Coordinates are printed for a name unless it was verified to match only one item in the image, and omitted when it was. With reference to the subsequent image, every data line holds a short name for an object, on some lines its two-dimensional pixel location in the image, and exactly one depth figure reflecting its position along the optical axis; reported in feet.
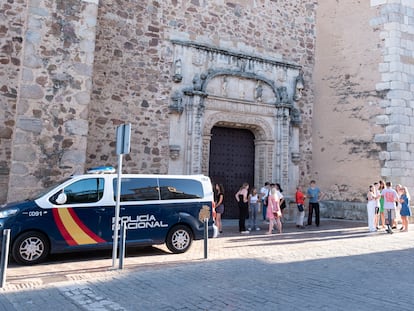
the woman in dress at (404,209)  37.63
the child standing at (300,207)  39.83
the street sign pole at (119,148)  21.16
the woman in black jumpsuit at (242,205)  35.47
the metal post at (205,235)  24.05
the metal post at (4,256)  16.91
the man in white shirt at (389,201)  36.47
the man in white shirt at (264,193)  39.65
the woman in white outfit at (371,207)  37.09
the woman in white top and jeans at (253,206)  36.83
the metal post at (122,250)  20.74
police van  21.53
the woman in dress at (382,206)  39.42
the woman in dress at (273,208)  34.96
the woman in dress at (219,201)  34.34
